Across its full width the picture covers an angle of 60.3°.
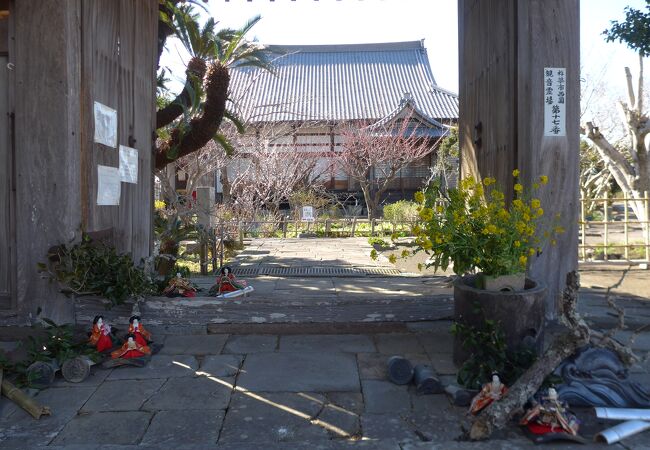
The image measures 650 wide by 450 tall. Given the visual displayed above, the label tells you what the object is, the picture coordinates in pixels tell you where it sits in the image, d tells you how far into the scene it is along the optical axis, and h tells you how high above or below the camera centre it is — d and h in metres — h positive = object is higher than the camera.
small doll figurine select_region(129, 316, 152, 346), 4.04 -0.83
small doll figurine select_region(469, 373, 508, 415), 3.13 -1.00
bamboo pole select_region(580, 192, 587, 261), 9.98 -0.24
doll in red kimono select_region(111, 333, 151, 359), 3.97 -0.95
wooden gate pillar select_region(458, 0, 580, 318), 4.38 +0.85
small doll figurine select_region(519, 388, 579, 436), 2.89 -1.05
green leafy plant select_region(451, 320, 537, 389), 3.39 -0.88
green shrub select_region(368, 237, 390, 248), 12.86 -0.59
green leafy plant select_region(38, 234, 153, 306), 3.89 -0.39
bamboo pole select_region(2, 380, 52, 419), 3.15 -1.07
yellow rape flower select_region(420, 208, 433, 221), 3.71 +0.02
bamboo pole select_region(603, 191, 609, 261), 10.24 -0.07
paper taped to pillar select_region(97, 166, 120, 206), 4.43 +0.25
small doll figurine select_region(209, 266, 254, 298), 4.82 -0.61
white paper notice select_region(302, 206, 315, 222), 14.79 +0.07
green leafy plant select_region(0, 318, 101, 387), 3.57 -0.91
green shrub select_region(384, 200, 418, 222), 15.74 +0.15
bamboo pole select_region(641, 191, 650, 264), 9.88 -0.09
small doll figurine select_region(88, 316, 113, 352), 3.98 -0.86
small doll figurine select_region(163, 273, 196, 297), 4.80 -0.63
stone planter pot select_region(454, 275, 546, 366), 3.58 -0.61
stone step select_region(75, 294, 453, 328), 4.66 -0.79
